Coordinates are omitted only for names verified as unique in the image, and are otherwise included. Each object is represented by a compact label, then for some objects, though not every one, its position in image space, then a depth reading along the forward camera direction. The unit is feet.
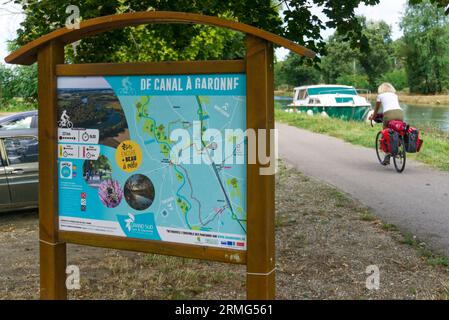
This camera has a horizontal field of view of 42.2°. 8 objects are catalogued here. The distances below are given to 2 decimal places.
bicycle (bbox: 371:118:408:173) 33.91
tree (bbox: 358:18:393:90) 231.91
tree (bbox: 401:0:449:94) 198.08
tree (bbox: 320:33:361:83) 230.07
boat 105.81
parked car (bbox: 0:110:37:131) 27.53
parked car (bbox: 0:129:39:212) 25.58
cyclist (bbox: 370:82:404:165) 34.76
